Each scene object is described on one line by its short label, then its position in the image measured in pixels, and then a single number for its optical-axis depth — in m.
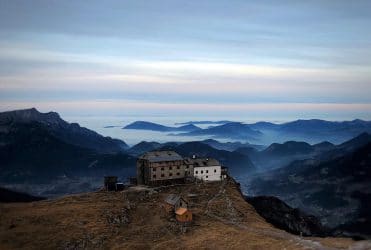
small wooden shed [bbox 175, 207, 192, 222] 103.88
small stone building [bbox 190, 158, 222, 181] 142.88
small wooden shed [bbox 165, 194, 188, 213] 107.94
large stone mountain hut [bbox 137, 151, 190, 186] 134.25
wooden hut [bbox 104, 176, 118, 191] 133.38
